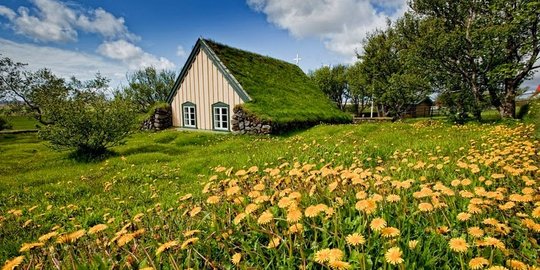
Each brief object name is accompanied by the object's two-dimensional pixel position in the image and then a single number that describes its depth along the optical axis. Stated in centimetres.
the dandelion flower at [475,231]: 170
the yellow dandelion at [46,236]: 203
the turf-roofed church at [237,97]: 1836
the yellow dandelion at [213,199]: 247
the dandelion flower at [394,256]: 144
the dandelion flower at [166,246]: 176
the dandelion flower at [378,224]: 169
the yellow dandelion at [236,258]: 175
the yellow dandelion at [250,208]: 219
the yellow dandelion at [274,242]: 189
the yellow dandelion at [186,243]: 178
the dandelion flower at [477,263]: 148
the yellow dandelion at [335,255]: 146
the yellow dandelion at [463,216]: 193
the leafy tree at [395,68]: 2188
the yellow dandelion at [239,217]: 216
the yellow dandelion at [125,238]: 191
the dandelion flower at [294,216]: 185
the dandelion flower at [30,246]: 204
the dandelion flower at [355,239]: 167
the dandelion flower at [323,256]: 147
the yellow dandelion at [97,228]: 216
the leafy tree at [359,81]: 3591
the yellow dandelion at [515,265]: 154
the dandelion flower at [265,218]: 194
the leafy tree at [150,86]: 4050
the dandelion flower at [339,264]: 140
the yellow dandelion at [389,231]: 165
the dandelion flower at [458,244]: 156
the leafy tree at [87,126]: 1146
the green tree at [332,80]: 5444
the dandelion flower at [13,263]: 180
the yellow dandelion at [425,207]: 201
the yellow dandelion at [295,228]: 191
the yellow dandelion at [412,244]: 166
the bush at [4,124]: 2993
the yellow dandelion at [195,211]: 236
